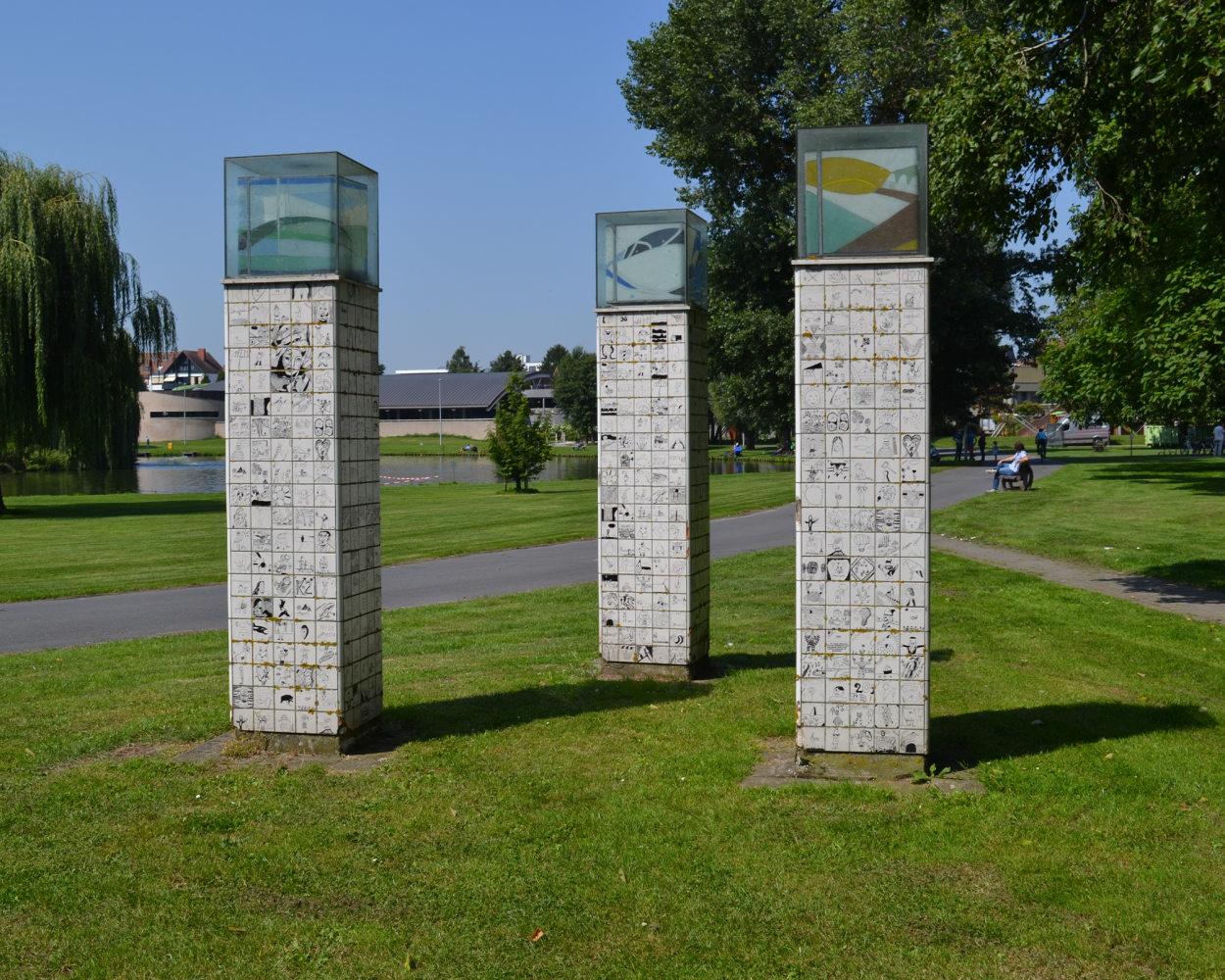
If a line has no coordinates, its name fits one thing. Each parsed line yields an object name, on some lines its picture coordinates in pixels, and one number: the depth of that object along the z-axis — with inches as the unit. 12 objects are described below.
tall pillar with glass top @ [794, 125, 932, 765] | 239.8
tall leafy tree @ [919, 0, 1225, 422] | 426.0
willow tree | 1148.5
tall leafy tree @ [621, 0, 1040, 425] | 1457.9
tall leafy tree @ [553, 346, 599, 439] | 4352.9
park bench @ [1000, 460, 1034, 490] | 1187.3
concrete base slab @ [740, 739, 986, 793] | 239.6
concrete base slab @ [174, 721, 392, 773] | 258.8
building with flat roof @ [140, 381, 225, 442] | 4429.1
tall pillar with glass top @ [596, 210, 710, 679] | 350.3
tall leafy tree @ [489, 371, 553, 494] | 1473.9
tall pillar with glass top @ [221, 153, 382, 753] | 260.2
